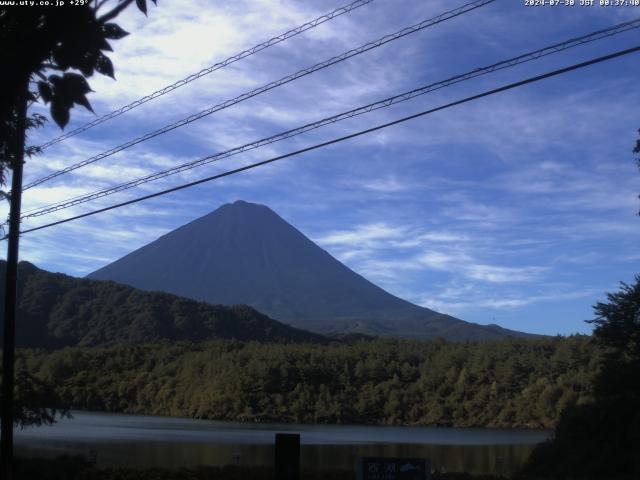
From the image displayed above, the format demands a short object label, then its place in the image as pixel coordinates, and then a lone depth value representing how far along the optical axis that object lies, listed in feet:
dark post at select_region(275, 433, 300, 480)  30.12
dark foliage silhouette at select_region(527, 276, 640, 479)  83.10
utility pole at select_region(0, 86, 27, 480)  47.47
